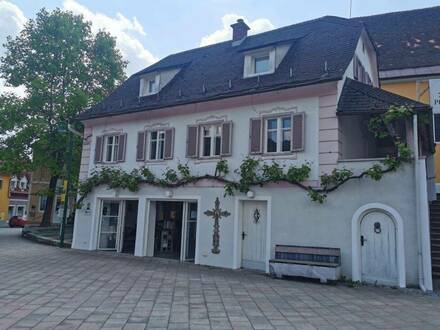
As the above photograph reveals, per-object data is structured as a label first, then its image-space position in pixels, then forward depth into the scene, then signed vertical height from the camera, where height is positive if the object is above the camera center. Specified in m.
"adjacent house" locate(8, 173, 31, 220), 43.75 +2.18
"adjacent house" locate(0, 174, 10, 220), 42.16 +1.91
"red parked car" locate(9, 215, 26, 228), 37.31 -0.81
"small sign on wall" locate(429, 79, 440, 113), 11.62 +4.42
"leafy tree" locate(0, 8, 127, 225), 22.53 +8.63
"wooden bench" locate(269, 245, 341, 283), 9.74 -0.98
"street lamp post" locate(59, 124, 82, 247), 16.66 +1.28
